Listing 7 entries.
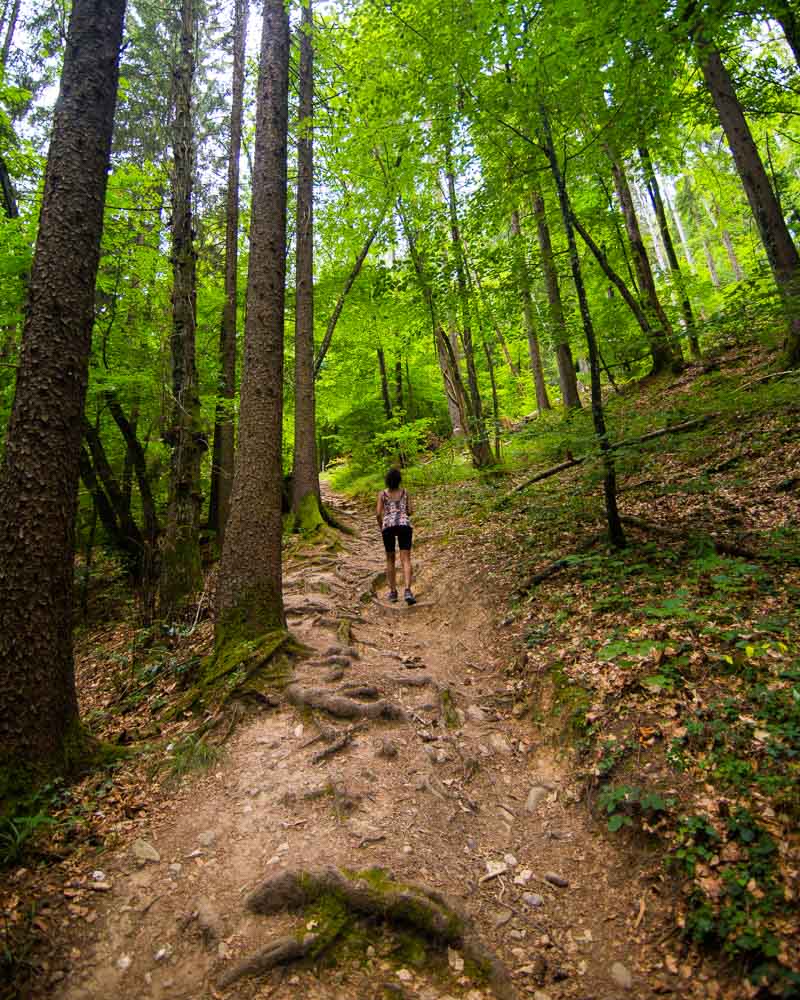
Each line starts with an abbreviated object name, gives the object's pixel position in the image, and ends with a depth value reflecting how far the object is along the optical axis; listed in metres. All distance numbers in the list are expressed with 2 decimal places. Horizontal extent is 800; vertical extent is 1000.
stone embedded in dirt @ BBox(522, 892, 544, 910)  3.01
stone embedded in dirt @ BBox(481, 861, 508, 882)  3.17
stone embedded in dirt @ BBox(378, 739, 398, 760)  4.06
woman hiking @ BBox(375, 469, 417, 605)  7.73
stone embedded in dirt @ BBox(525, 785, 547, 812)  3.78
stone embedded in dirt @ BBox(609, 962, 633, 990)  2.48
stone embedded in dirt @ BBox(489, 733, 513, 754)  4.43
